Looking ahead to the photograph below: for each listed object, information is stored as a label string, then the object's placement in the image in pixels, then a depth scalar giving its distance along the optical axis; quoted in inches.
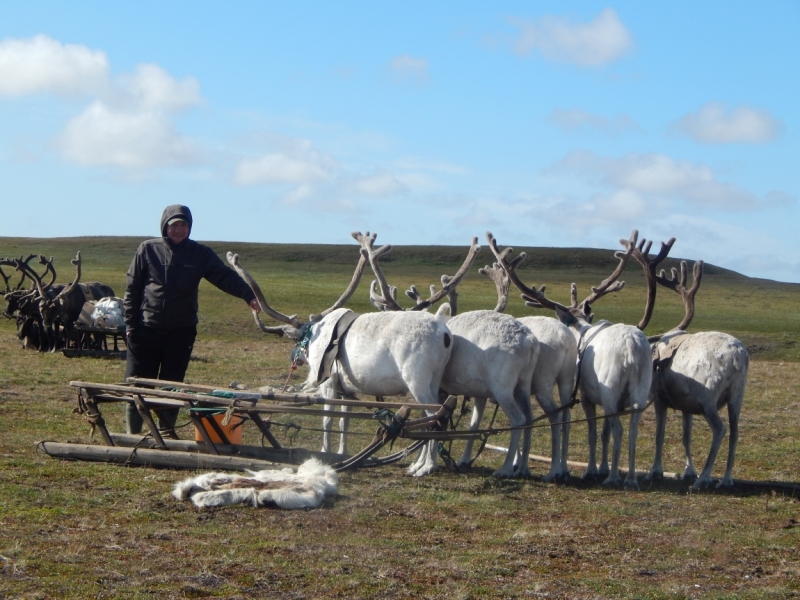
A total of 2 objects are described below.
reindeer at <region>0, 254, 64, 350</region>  900.6
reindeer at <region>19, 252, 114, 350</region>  884.6
